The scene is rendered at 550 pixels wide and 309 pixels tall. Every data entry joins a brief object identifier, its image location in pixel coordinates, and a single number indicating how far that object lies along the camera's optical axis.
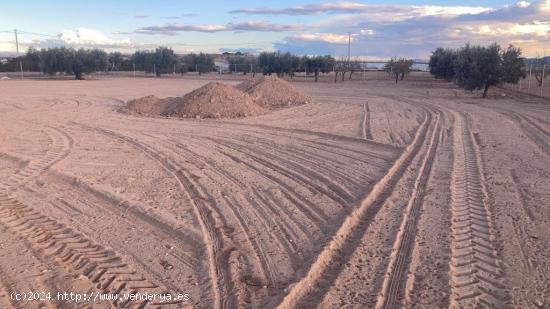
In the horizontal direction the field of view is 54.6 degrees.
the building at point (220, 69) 90.91
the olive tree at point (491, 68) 32.12
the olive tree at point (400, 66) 59.81
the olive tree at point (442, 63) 51.19
